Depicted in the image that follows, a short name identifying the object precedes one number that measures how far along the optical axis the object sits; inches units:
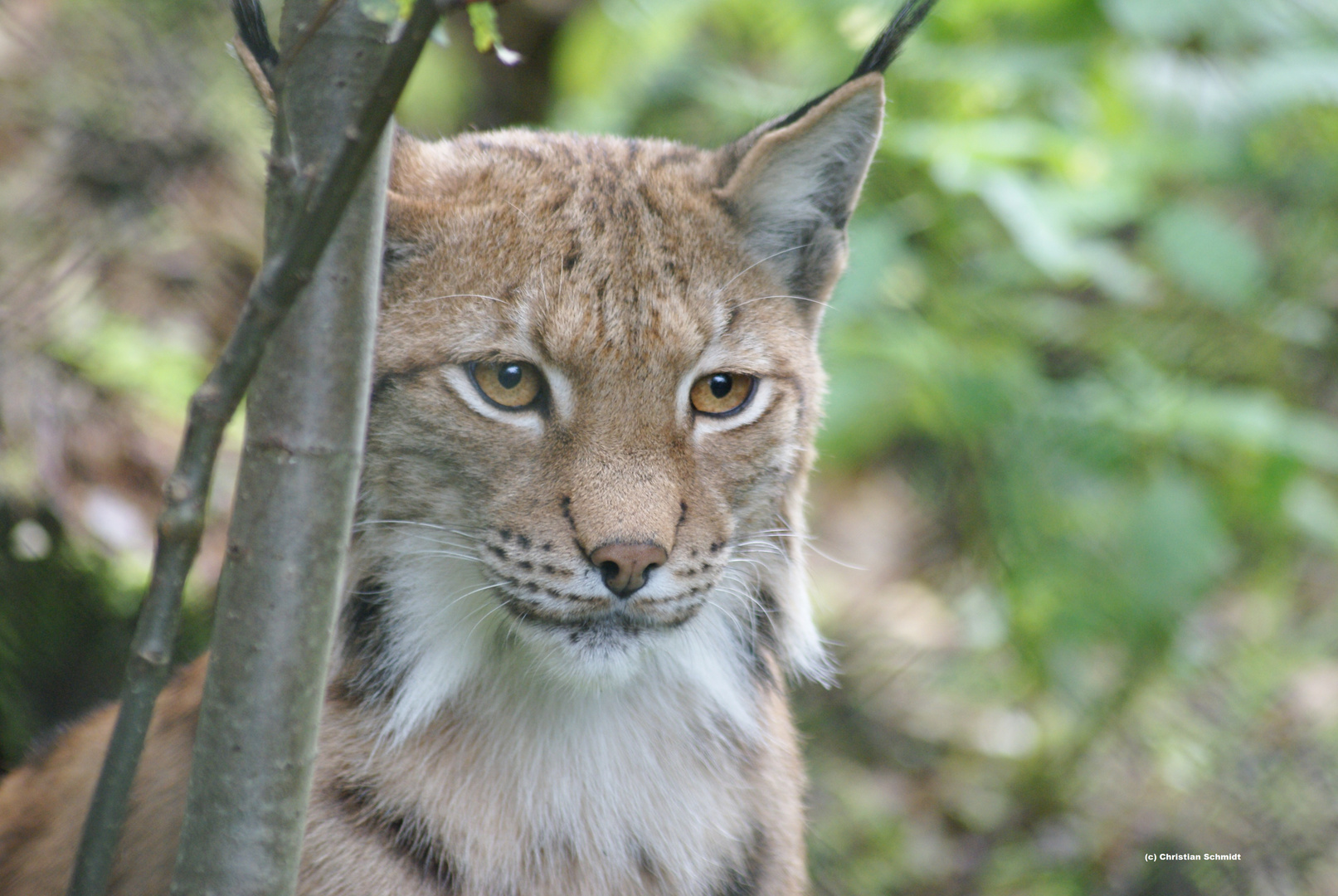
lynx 155.3
